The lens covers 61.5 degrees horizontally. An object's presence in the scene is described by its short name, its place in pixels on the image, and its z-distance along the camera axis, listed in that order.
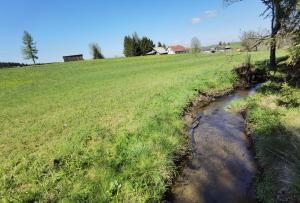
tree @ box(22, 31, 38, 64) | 71.75
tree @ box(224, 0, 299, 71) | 11.29
